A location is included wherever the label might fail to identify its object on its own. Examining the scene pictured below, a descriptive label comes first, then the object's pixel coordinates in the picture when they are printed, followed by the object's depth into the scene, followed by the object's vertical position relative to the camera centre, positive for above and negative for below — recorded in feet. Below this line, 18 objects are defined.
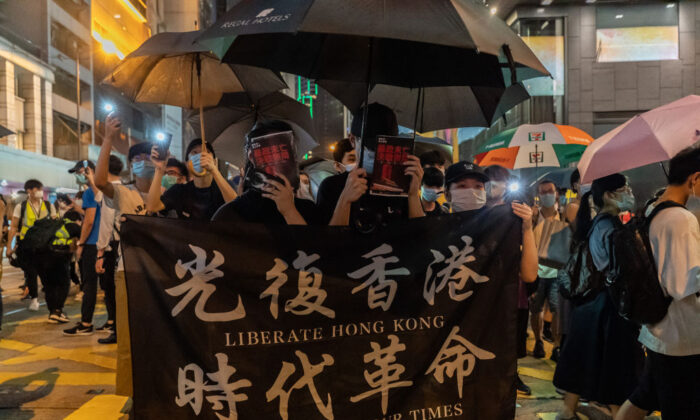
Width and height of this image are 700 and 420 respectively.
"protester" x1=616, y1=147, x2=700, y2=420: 8.94 -1.63
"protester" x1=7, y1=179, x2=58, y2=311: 28.30 -0.25
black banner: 8.01 -1.84
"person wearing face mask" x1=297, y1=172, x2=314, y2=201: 21.52 +1.13
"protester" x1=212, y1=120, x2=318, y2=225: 9.13 +0.01
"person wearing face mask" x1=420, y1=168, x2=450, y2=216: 15.16 +0.56
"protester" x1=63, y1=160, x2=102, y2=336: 21.34 -1.28
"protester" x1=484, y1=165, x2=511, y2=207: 15.97 +0.63
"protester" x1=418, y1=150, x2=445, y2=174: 16.97 +1.51
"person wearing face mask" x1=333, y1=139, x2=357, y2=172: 15.90 +1.66
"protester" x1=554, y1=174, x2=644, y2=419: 12.63 -3.24
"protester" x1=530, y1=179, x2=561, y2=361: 19.85 -3.27
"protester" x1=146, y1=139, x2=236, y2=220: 13.73 +0.44
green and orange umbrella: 24.14 +2.93
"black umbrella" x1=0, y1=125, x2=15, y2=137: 20.65 +3.10
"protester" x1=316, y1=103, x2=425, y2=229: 8.44 +0.23
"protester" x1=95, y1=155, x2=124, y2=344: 19.42 -1.40
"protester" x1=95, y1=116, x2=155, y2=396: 10.14 +0.50
